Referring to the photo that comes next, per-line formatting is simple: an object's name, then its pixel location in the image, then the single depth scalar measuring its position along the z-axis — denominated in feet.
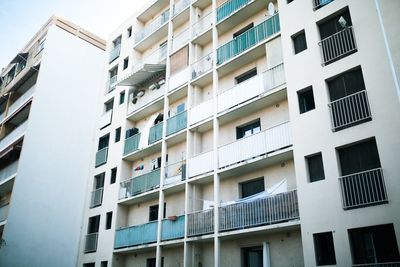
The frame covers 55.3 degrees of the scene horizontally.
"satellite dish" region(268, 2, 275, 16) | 65.71
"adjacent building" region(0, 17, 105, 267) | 84.28
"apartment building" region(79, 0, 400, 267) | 45.73
